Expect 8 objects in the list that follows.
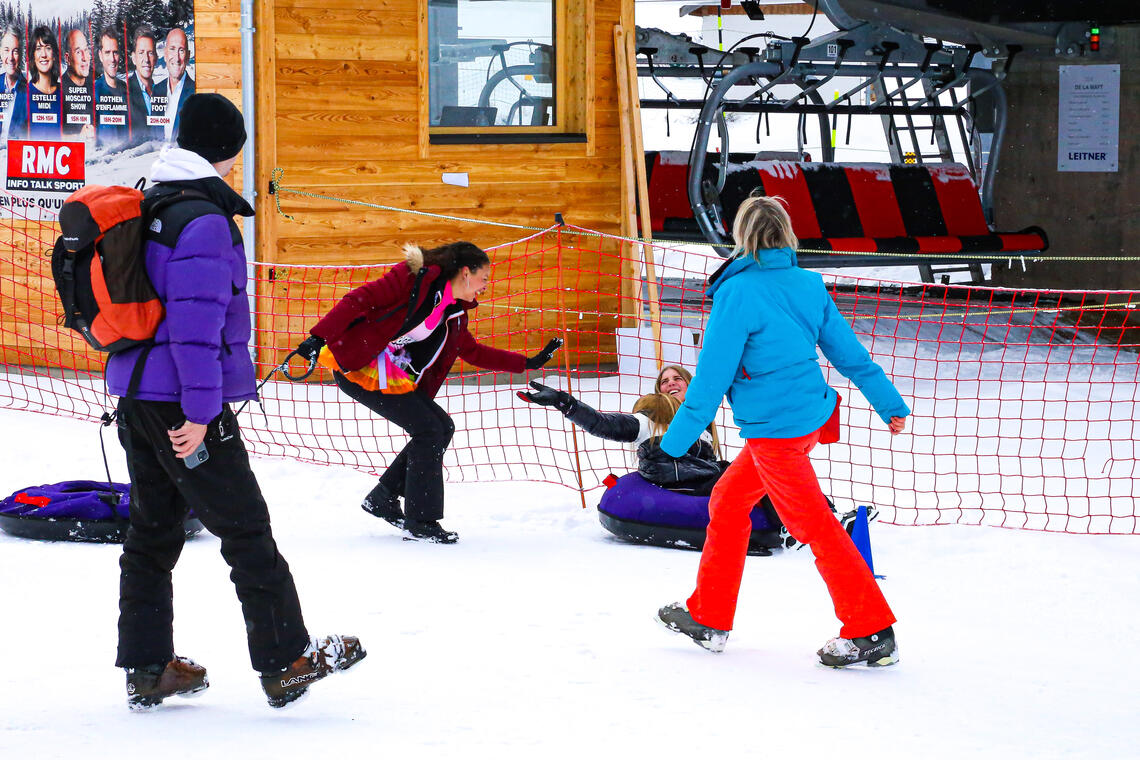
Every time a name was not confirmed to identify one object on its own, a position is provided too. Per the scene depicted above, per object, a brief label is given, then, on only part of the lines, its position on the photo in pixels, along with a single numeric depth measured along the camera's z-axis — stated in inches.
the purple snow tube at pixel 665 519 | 406.9
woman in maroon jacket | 389.1
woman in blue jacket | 289.6
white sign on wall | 876.0
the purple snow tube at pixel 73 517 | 392.5
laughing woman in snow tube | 406.6
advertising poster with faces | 624.1
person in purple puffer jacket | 237.3
